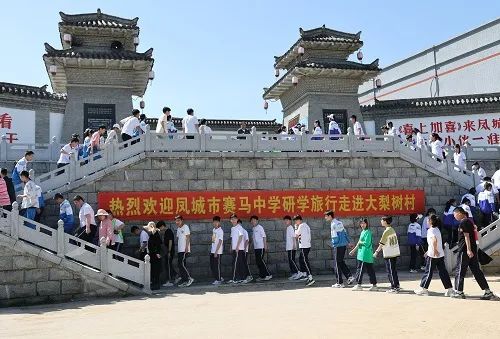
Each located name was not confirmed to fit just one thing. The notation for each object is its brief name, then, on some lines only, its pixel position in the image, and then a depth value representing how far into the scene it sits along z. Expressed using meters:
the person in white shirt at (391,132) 14.68
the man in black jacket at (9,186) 10.00
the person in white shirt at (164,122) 12.99
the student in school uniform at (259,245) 11.91
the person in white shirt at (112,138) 12.33
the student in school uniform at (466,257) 8.32
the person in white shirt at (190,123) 13.38
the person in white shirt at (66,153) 12.27
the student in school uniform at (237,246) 11.52
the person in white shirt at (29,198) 10.29
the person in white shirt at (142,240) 11.05
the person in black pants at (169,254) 11.22
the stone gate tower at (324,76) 21.00
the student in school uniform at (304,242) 11.35
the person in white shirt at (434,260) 8.80
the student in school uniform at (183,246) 11.23
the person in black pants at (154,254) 10.47
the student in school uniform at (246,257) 11.61
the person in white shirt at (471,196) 13.34
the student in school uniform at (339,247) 10.42
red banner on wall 12.34
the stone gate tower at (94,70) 18.06
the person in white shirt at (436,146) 15.28
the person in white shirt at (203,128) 13.36
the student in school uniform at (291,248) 11.88
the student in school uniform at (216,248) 11.41
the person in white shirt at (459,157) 15.89
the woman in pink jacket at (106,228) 10.48
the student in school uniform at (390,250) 9.31
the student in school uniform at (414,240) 13.07
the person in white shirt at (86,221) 10.40
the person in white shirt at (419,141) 14.95
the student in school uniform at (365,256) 9.65
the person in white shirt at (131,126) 12.84
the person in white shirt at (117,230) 11.11
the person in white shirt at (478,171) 14.61
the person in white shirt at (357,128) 14.81
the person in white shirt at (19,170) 11.31
